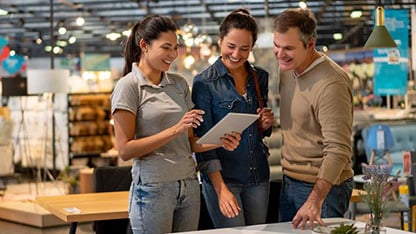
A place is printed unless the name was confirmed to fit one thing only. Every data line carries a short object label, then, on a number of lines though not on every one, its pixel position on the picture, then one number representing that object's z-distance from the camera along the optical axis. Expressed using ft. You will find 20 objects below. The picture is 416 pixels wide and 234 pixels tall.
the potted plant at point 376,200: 9.54
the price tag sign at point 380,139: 33.37
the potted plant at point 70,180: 35.68
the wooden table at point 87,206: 14.85
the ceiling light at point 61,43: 58.27
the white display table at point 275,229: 10.14
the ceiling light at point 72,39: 58.70
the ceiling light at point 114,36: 55.50
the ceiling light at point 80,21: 54.08
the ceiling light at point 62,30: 53.57
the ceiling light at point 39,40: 65.03
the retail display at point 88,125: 45.57
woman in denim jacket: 11.35
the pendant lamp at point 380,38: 20.33
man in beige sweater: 10.69
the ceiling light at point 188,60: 50.24
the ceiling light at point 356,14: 46.25
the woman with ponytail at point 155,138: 10.90
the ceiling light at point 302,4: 42.42
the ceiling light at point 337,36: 49.67
